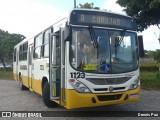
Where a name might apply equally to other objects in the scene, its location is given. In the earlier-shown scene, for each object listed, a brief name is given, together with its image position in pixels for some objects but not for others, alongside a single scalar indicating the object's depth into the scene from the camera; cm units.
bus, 798
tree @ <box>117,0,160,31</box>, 1583
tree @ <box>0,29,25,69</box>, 4778
